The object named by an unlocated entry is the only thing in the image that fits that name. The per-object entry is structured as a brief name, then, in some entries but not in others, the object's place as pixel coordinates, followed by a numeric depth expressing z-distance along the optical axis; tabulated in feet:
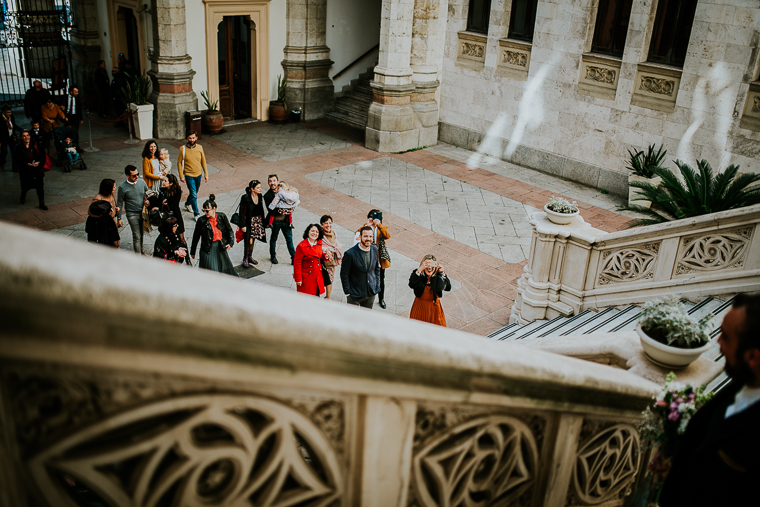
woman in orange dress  24.45
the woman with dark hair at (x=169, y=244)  25.76
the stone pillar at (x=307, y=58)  61.62
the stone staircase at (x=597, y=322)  22.24
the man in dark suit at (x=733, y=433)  6.98
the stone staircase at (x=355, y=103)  63.05
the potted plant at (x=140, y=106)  54.13
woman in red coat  26.43
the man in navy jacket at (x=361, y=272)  25.64
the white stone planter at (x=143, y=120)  54.24
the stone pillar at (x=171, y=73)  53.36
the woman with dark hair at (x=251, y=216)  31.63
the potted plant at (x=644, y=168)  43.96
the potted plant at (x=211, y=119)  57.62
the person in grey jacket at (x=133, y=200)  30.71
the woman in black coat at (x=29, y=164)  37.42
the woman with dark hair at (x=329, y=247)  27.53
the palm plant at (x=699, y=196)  29.86
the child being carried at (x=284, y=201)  32.07
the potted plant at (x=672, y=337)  12.37
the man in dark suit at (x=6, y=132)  44.60
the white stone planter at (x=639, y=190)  43.75
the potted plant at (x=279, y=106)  62.44
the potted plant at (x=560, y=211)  26.37
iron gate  60.70
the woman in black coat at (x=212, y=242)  26.96
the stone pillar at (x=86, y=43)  62.34
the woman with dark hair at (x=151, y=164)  34.48
